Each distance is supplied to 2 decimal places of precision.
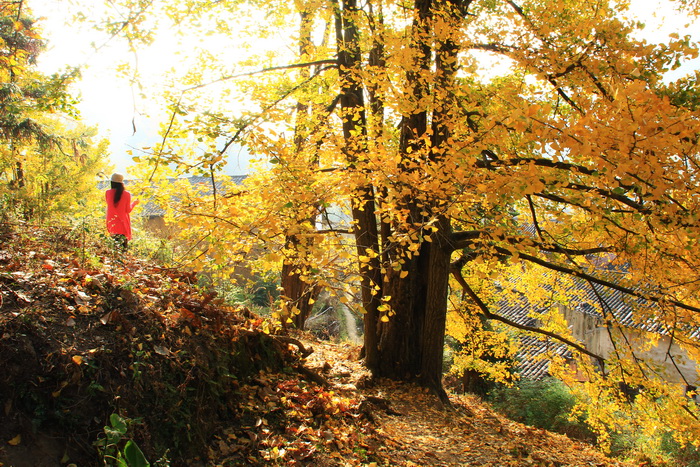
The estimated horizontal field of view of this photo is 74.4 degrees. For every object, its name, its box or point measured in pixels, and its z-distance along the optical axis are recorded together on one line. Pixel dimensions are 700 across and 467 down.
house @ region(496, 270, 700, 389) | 15.36
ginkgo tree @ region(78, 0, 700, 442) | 2.79
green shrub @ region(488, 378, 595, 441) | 14.74
